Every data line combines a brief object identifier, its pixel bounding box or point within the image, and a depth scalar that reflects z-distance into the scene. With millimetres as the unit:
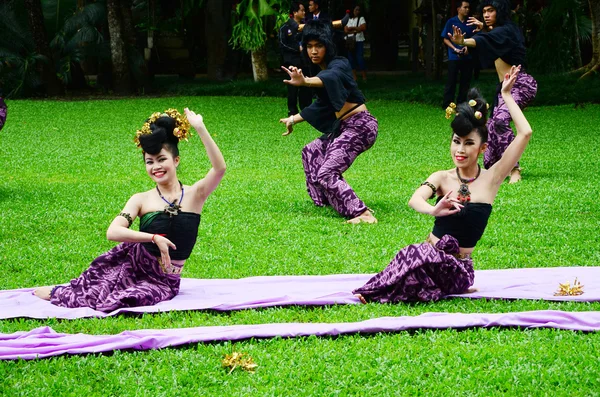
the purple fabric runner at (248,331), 4449
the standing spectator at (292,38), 13870
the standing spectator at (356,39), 21311
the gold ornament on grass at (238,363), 4238
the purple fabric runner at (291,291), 5211
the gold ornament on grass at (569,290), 5430
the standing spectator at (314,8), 15070
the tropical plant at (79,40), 20438
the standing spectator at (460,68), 15776
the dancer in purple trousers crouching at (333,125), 7898
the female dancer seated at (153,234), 5281
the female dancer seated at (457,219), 5184
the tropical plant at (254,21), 18547
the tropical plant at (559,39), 20141
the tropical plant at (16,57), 19953
